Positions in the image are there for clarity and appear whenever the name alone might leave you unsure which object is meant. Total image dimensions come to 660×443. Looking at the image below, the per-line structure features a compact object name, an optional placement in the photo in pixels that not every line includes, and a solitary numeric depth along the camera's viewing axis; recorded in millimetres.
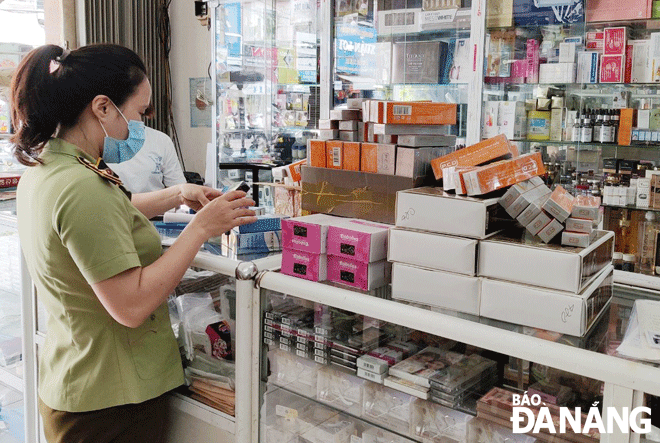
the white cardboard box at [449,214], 1358
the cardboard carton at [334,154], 1748
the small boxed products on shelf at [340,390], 1654
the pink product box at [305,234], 1557
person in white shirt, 3391
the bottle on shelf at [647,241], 3537
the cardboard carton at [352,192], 1631
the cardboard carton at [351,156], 1710
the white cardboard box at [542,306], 1242
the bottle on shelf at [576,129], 3676
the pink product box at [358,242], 1510
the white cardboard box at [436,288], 1372
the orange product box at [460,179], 1424
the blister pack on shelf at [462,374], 1399
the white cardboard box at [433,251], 1369
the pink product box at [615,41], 3492
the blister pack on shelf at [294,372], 1707
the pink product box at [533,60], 3781
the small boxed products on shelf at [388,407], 1565
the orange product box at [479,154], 1543
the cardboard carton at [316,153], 1796
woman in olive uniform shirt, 1430
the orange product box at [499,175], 1399
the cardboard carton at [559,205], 1334
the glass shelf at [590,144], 3519
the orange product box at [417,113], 1639
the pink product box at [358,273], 1525
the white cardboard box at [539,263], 1245
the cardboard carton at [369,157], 1664
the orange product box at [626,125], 3539
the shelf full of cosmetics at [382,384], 1373
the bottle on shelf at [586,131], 3641
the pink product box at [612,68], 3525
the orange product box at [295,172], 2404
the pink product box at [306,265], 1574
